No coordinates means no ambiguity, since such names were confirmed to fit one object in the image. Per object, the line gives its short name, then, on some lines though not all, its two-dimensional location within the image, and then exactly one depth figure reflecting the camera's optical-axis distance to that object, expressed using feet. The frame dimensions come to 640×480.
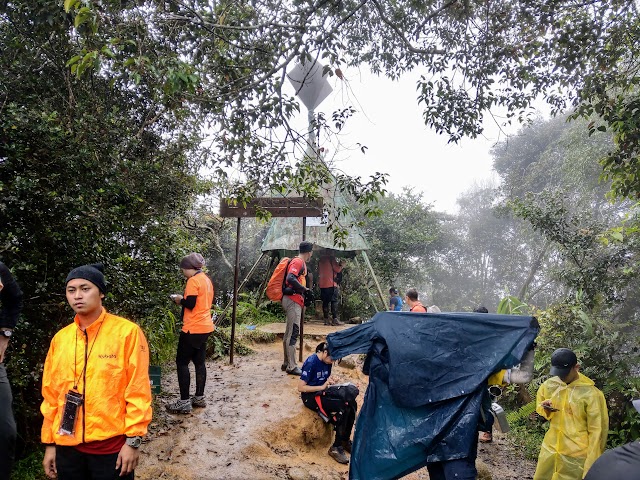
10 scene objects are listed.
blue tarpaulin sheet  12.28
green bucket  19.62
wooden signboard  25.42
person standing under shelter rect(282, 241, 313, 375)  22.97
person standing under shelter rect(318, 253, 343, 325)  38.91
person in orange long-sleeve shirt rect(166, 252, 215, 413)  18.17
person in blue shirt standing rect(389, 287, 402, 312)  31.55
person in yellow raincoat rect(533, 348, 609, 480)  13.34
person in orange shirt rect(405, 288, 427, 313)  24.55
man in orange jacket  8.57
